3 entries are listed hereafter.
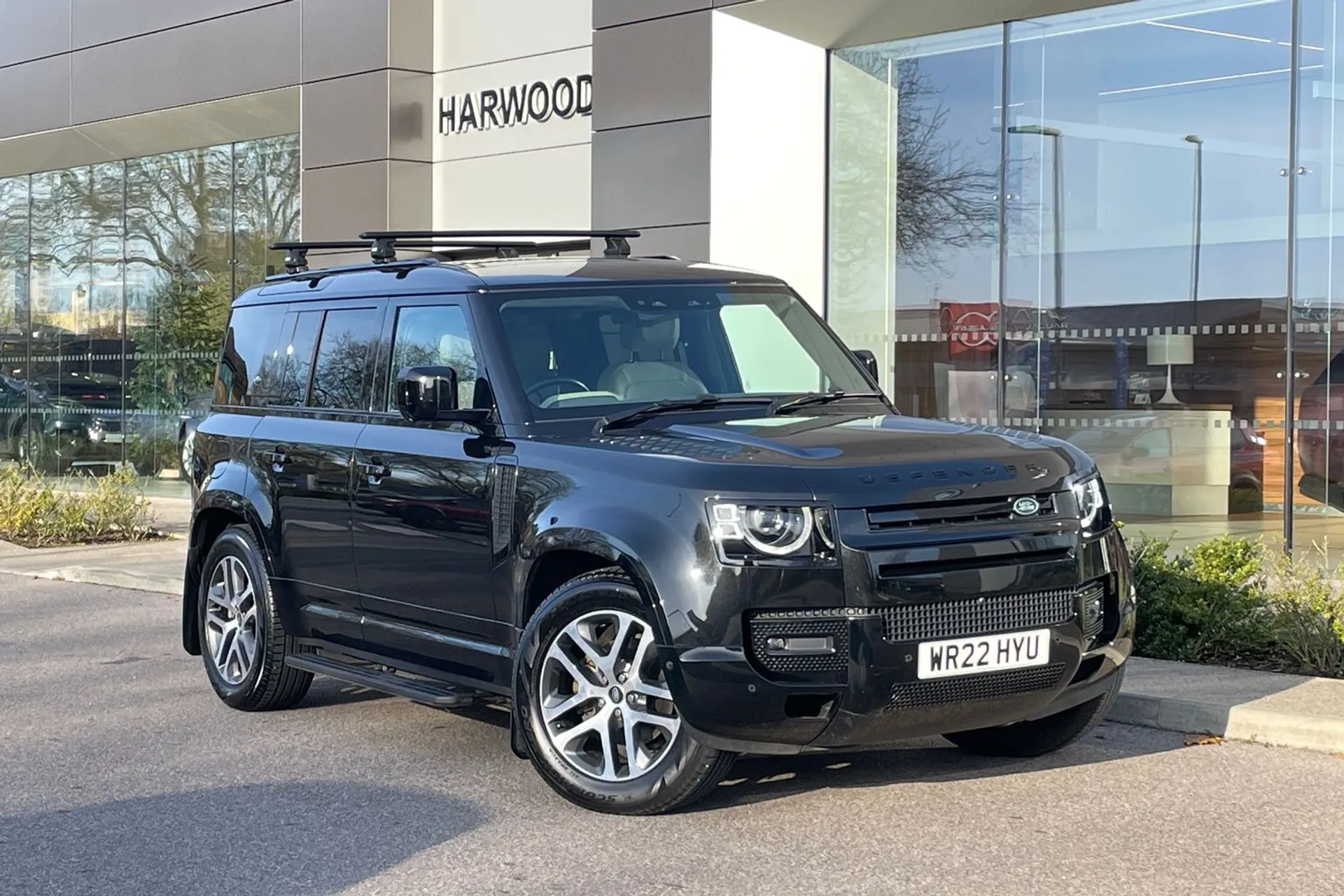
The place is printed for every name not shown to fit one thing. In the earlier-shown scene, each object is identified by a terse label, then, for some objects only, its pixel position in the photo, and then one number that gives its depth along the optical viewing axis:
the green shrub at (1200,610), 8.68
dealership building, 12.48
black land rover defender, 5.55
